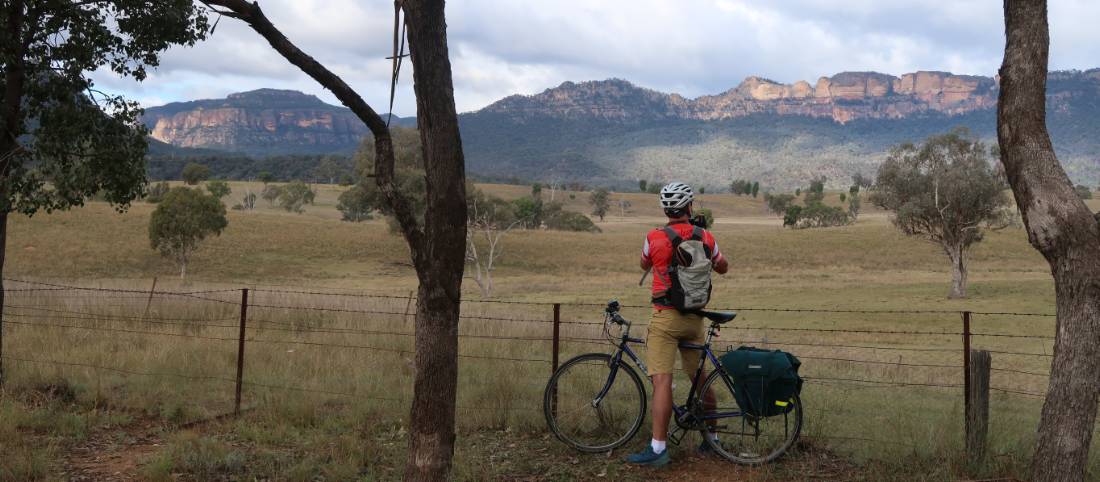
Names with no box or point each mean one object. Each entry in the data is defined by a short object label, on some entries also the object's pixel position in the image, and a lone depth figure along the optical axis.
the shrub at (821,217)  97.38
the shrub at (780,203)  130.25
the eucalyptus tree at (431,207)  5.11
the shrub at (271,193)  114.56
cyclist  6.12
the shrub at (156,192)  78.61
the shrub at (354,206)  47.56
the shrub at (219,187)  96.62
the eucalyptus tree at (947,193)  38.06
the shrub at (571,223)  90.28
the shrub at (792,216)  96.38
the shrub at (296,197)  105.06
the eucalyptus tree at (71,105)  9.14
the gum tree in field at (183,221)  41.12
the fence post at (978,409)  6.00
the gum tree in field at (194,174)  113.94
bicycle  6.28
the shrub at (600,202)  120.75
